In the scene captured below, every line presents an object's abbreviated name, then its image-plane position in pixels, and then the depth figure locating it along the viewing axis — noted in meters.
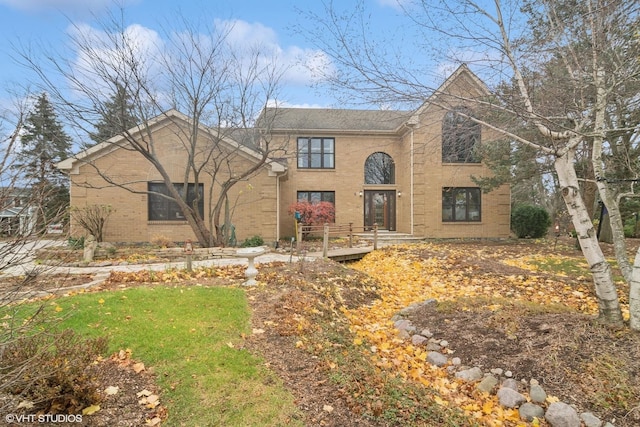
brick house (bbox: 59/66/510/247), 14.68
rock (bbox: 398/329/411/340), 4.97
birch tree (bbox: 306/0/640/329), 4.56
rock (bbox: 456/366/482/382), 3.80
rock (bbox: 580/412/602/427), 3.04
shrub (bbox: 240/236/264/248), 13.57
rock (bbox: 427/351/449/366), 4.18
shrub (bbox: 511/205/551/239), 17.83
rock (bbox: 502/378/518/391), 3.56
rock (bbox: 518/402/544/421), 3.20
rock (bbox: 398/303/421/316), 5.89
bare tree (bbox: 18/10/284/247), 10.34
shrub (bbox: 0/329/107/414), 2.47
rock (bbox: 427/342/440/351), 4.52
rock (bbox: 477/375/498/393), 3.61
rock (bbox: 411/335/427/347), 4.73
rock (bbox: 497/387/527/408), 3.36
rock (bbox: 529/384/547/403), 3.37
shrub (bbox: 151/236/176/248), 13.53
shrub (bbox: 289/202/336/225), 16.97
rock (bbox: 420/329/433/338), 4.89
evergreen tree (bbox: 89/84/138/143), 10.94
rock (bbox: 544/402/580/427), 3.06
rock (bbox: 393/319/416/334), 5.15
